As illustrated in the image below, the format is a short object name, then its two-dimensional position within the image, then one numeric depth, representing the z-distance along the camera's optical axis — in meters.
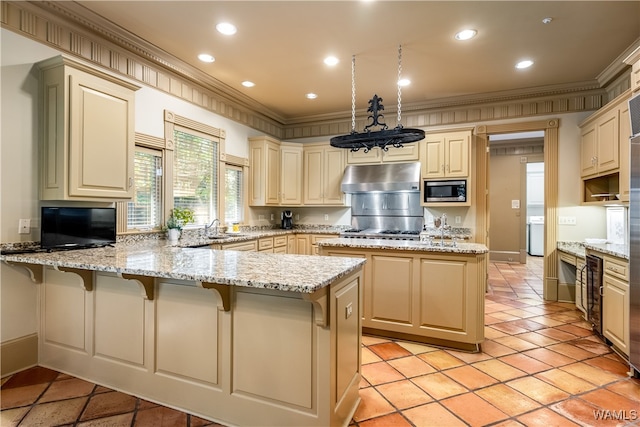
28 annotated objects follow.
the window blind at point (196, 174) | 3.98
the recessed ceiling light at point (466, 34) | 3.03
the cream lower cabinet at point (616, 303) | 2.58
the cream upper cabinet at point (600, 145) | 3.43
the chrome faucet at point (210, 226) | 4.20
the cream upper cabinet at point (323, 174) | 5.57
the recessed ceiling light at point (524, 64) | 3.66
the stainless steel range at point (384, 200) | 4.92
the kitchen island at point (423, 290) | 2.82
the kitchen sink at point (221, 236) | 3.91
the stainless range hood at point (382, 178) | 4.89
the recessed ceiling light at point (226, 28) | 2.94
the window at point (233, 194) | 4.91
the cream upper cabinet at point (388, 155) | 5.01
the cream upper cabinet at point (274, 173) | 5.26
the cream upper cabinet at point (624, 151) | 3.17
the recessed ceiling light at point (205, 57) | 3.54
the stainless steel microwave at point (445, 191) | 4.73
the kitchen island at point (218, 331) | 1.71
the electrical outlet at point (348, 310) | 1.88
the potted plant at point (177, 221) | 3.59
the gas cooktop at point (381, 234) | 4.74
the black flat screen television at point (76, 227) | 2.55
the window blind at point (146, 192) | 3.45
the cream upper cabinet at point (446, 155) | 4.70
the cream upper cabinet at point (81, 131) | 2.50
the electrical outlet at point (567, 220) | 4.46
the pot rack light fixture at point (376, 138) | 2.76
